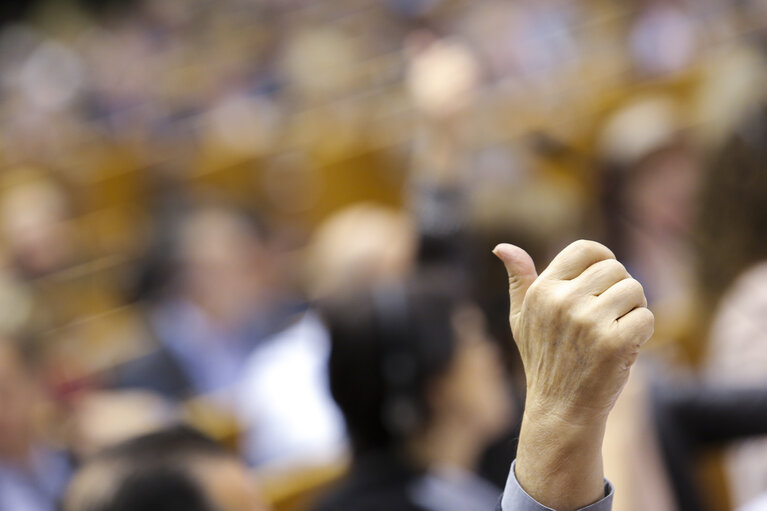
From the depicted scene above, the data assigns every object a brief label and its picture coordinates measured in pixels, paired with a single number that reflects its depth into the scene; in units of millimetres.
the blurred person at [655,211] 7720
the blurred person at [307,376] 6775
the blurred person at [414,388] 4634
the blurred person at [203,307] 8907
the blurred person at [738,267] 4642
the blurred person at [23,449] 6533
